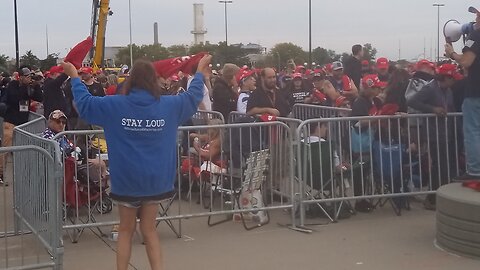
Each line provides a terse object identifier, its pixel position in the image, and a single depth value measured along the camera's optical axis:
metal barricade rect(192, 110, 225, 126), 10.18
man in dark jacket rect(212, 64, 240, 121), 10.77
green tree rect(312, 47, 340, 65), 60.95
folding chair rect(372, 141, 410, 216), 8.27
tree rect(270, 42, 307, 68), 71.12
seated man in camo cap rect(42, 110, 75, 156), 7.99
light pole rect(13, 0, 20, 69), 36.19
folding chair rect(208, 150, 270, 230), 7.86
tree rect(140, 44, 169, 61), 71.60
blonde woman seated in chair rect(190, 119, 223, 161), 7.96
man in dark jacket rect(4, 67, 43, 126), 12.16
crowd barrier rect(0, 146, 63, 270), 5.64
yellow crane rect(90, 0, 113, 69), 30.53
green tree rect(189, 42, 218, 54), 66.94
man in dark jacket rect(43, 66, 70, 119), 10.91
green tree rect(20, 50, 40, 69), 48.59
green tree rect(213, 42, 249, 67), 61.41
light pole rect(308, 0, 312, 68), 47.96
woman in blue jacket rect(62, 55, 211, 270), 5.05
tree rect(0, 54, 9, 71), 53.32
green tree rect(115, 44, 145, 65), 72.94
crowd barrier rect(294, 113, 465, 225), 7.93
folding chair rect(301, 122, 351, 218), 7.85
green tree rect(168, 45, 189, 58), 76.88
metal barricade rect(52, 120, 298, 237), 7.79
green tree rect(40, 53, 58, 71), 45.53
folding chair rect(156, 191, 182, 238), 7.34
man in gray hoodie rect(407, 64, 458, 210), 8.38
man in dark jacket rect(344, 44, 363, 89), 12.75
